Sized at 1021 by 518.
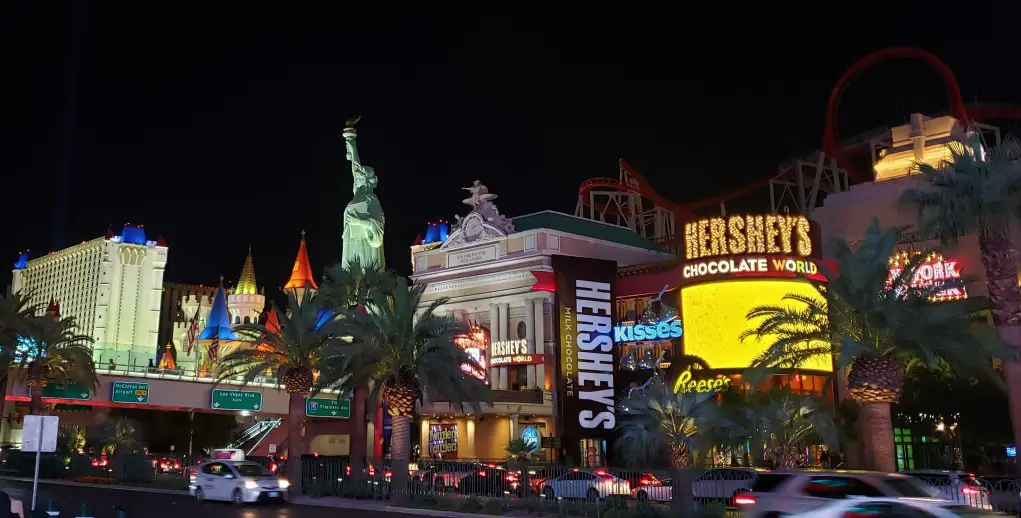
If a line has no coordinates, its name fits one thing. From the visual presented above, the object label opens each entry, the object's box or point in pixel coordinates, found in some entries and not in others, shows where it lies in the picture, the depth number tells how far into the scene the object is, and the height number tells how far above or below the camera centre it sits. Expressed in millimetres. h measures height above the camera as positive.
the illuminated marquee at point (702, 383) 51094 +3507
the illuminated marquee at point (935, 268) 54388 +10768
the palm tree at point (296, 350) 36438 +3923
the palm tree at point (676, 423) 27859 +677
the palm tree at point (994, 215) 27125 +7029
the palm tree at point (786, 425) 34509 +746
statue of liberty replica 85438 +21569
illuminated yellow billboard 52500 +7447
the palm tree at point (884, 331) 26297 +3355
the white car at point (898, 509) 13469 -999
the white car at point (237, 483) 30125 -1273
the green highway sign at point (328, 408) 54094 +2298
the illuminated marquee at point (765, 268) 52188 +10264
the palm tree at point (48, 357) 44031 +4367
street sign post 17672 +230
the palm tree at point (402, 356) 32969 +3279
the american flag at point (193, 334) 126825 +15867
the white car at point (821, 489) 15594 -798
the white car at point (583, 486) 29156 -1335
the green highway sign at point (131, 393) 50156 +2938
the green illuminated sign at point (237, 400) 52719 +2649
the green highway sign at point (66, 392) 46469 +2803
